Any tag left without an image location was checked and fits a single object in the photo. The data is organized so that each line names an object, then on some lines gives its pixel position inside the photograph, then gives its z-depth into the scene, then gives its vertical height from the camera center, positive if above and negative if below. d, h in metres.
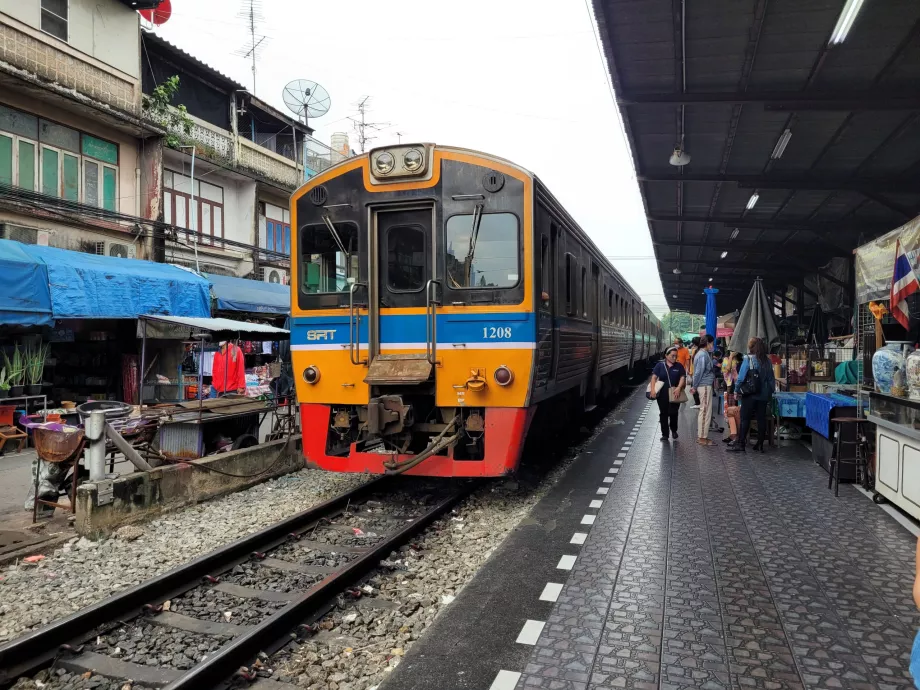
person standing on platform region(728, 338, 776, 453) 8.95 -0.59
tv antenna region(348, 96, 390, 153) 30.19 +10.33
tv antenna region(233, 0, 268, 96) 24.95 +12.55
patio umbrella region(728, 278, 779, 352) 11.45 +0.39
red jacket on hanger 12.50 -0.54
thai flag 5.59 +0.51
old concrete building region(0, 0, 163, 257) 12.23 +4.60
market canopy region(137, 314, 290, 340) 8.29 +0.22
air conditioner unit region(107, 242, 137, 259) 14.29 +2.15
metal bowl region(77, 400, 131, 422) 7.68 -0.79
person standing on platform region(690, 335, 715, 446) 9.84 -0.66
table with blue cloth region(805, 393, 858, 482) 6.90 -1.01
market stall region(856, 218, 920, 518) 5.55 -0.16
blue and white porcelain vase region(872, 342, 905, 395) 6.02 -0.21
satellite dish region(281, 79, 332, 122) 21.67 +8.40
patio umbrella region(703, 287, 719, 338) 21.45 +1.05
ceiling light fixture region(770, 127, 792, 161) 9.99 +3.25
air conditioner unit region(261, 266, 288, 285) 20.39 +2.24
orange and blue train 6.09 +0.33
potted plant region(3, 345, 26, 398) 10.20 -0.43
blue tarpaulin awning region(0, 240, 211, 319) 10.55 +1.07
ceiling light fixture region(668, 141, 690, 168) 10.84 +3.17
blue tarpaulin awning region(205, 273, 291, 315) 15.14 +1.21
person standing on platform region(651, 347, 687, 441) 10.11 -0.60
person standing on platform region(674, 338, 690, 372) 13.67 -0.24
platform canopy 7.08 +3.36
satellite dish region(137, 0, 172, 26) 17.09 +9.01
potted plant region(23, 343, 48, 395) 10.58 -0.40
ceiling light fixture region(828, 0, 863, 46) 6.49 +3.42
